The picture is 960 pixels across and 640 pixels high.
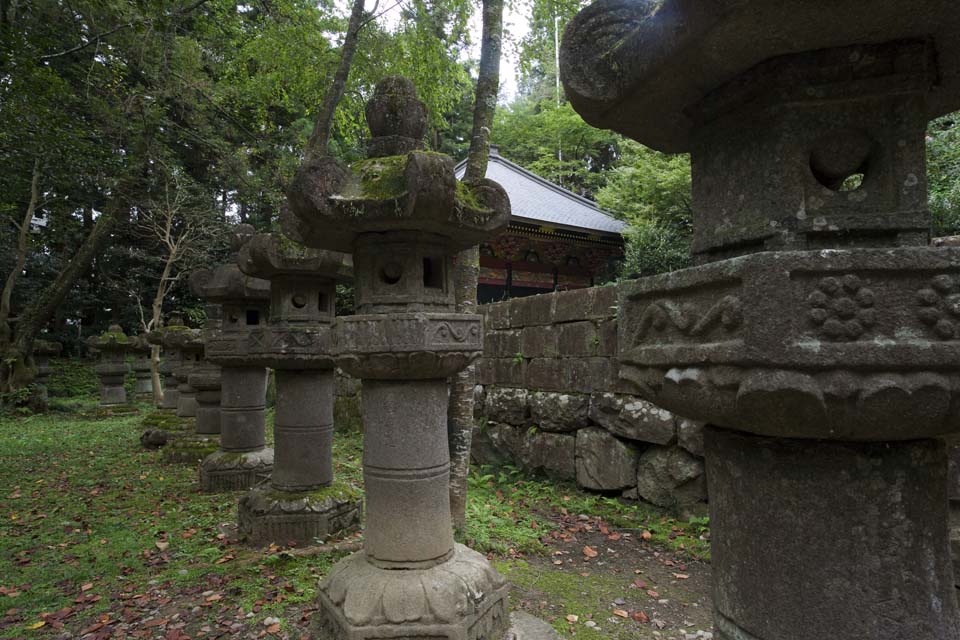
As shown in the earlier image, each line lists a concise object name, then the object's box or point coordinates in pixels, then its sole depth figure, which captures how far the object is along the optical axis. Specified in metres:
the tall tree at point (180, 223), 13.11
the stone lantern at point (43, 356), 14.62
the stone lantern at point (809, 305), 1.24
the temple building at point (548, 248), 11.73
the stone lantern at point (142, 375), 16.88
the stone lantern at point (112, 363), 13.77
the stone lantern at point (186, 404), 7.98
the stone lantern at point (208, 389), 7.51
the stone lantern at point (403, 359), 2.80
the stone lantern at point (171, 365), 10.86
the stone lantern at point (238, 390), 5.87
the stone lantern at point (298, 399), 4.51
